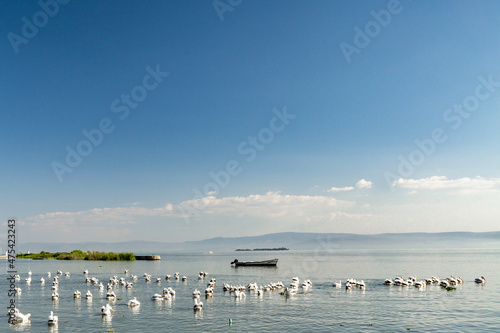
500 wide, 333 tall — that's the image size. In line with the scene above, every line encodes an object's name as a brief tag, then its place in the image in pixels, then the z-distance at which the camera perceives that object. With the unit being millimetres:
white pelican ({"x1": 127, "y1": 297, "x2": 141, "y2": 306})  45312
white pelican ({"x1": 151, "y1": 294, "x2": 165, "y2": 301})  49594
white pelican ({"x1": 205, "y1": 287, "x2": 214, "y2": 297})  52344
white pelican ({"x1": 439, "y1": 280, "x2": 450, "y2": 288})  60856
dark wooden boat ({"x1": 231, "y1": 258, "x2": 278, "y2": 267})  120000
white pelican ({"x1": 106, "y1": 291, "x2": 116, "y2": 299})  51884
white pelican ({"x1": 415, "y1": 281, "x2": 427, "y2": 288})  60594
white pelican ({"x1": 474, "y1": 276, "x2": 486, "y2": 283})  66912
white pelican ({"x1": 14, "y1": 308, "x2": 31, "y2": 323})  36312
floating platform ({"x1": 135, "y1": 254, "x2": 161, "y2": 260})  168200
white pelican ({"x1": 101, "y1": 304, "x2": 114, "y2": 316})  39344
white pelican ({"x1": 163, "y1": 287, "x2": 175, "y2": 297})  52250
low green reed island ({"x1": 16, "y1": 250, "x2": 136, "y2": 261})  162500
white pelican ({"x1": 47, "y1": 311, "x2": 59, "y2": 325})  35500
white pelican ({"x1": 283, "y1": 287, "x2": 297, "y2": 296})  53469
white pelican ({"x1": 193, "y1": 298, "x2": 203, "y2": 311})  42438
